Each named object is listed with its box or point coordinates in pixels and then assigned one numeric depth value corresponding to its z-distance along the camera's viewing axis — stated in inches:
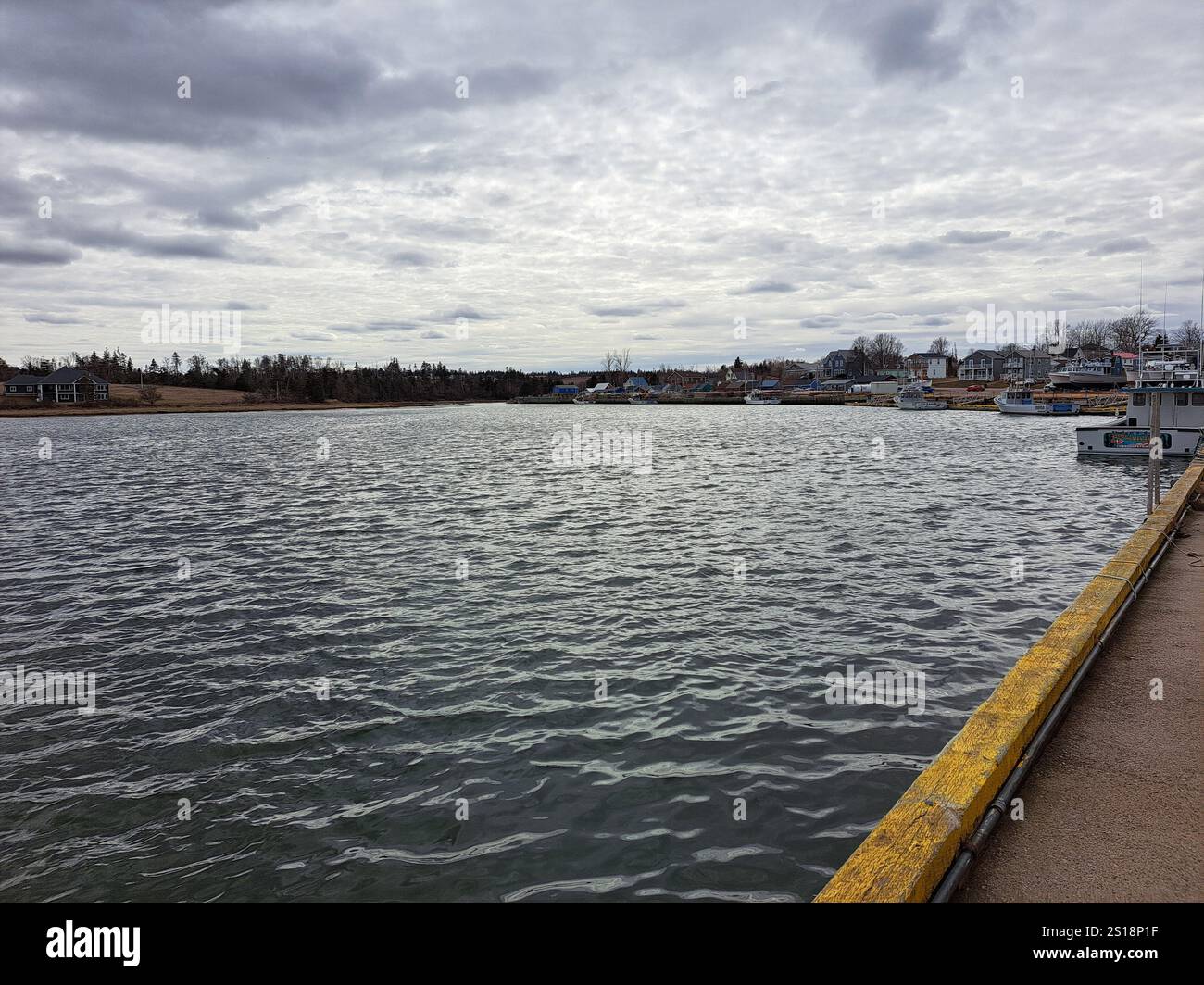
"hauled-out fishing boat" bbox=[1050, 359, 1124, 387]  4849.9
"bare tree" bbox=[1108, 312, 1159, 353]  6682.6
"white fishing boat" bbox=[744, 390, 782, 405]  7702.3
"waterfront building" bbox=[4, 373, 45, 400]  6643.7
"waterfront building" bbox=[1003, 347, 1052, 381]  6565.0
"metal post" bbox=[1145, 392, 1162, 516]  649.0
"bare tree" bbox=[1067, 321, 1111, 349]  7655.5
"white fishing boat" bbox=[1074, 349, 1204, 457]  1449.3
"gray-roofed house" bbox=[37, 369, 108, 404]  6643.7
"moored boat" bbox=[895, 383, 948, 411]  4911.4
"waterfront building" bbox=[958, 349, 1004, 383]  6939.0
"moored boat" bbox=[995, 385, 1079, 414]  3710.6
